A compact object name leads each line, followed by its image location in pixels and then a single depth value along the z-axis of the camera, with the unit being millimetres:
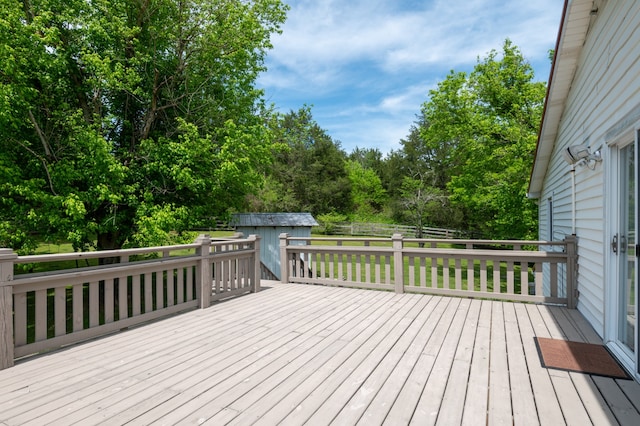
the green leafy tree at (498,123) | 11930
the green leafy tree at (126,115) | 6430
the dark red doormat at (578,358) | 2697
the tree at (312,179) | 27367
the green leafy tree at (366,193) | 33625
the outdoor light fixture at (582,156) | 3739
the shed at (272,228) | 9406
